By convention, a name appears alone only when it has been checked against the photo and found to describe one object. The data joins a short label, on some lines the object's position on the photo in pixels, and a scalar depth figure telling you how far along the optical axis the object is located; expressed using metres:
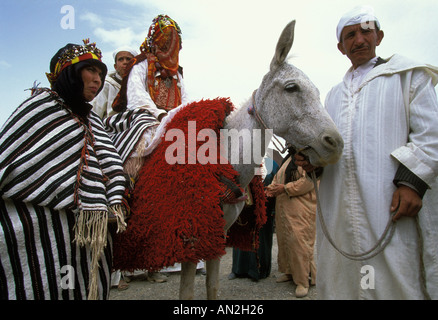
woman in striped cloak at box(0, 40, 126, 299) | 1.82
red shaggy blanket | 2.03
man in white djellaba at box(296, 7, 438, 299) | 1.84
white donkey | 2.02
